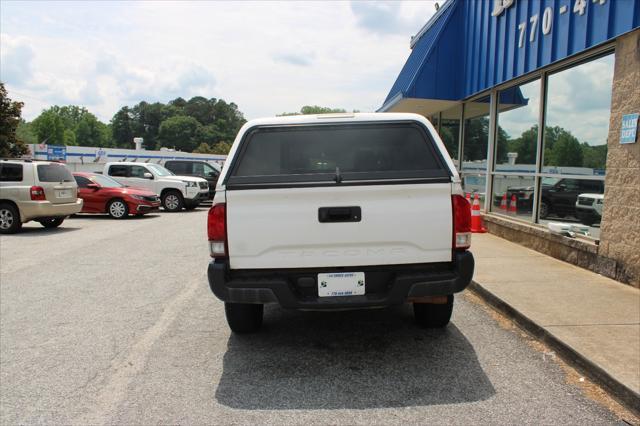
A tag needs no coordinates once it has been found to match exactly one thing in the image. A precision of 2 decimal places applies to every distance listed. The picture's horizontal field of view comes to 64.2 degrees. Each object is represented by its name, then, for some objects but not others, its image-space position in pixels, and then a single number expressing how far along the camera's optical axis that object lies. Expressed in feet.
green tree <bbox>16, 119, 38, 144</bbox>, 324.19
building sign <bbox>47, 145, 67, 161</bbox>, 137.14
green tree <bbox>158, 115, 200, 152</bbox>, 413.80
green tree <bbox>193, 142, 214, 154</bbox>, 372.62
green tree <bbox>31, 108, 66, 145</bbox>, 418.53
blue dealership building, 21.62
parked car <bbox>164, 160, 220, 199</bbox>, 69.43
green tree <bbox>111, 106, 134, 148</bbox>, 458.09
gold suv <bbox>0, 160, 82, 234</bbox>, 39.75
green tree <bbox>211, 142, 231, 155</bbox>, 361.45
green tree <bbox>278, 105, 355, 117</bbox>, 507.30
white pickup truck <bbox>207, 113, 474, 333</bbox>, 12.59
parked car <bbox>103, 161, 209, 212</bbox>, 59.67
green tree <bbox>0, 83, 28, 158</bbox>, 99.04
